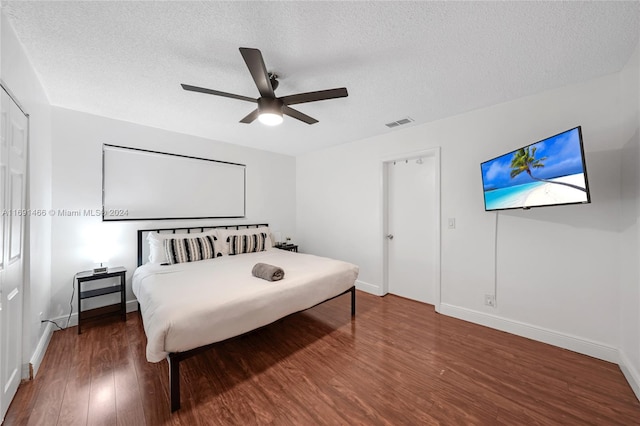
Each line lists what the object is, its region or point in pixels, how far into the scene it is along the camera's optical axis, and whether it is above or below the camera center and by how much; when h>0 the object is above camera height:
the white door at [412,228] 3.44 -0.22
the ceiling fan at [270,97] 1.73 +0.96
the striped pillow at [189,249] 3.14 -0.50
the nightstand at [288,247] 4.62 -0.66
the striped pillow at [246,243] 3.76 -0.49
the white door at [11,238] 1.51 -0.19
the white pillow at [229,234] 3.65 -0.34
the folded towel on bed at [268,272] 2.38 -0.61
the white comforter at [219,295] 1.66 -0.72
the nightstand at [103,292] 2.70 -0.97
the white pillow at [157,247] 3.13 -0.46
